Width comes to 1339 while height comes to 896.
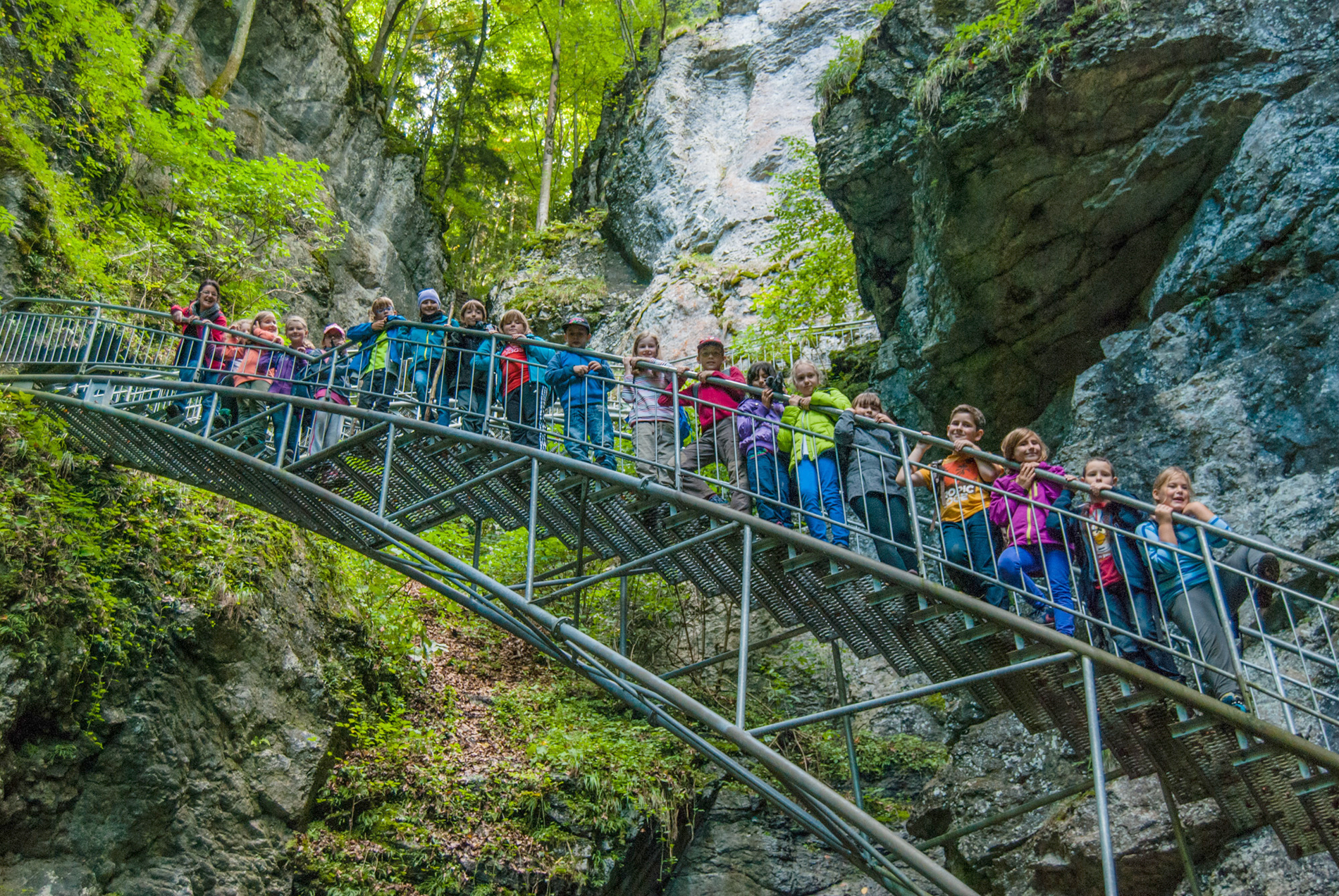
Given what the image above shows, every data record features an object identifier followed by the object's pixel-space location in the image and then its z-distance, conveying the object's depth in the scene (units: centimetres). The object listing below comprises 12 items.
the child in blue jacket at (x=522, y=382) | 704
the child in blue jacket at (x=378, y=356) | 734
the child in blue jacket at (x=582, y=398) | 691
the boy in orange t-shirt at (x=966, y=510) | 615
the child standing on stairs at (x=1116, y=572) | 568
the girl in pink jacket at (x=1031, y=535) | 584
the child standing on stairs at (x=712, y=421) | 657
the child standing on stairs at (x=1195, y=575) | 547
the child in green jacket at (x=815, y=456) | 633
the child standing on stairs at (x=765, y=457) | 643
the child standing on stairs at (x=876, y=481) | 625
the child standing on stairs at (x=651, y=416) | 679
